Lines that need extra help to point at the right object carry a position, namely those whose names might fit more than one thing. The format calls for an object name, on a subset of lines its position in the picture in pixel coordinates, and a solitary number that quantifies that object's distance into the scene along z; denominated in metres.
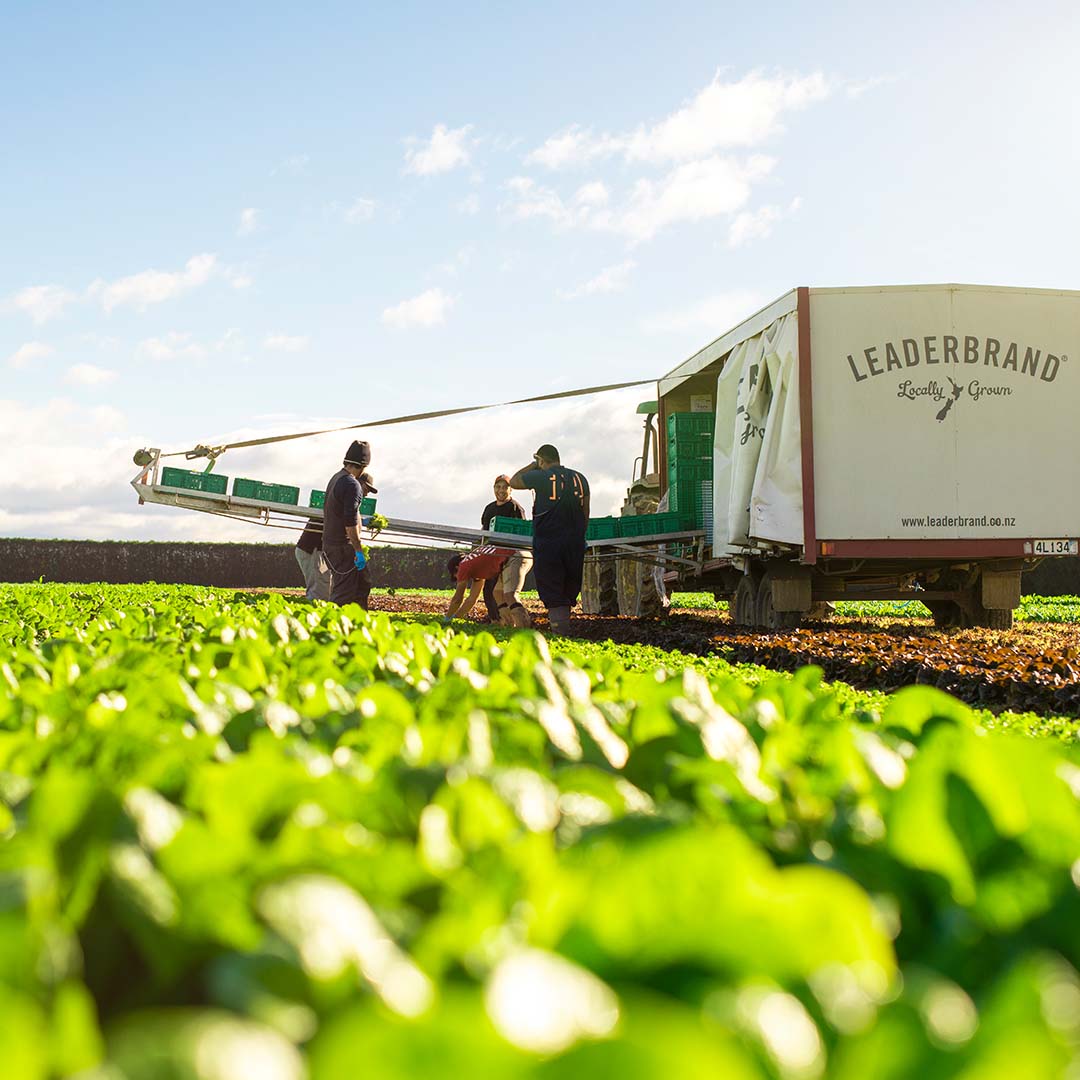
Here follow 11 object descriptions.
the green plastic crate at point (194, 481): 15.37
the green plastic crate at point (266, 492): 15.10
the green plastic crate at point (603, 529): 15.51
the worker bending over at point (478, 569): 14.69
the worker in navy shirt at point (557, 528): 12.41
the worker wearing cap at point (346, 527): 11.05
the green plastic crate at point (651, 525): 15.32
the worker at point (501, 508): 15.74
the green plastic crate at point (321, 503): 14.90
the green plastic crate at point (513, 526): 15.10
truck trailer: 11.42
